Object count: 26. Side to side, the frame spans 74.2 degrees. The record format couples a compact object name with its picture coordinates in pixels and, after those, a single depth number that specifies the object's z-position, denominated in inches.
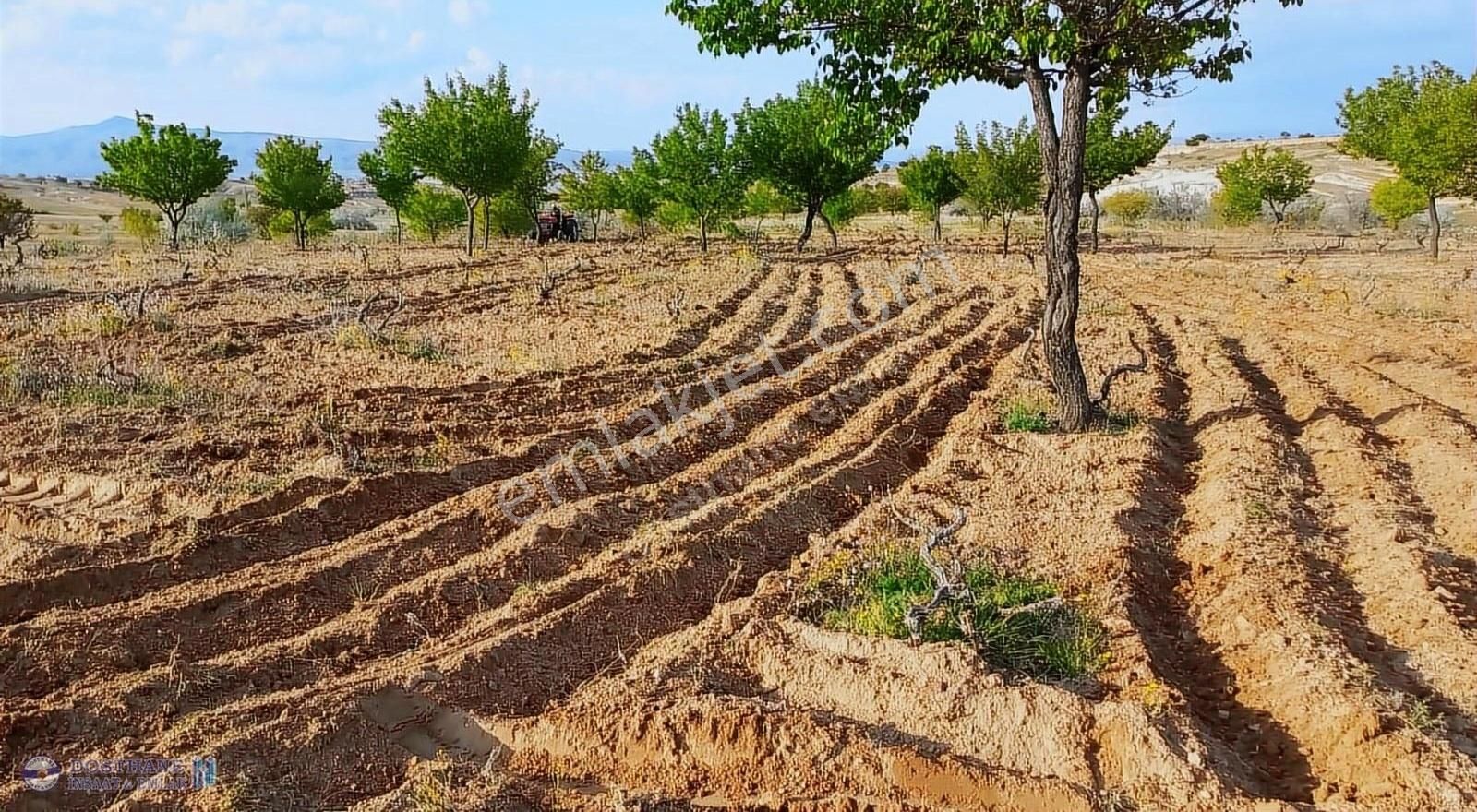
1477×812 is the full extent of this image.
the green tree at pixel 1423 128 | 829.8
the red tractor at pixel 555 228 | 1263.5
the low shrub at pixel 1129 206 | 1834.4
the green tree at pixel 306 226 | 1328.7
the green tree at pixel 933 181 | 1186.5
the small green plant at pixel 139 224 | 1272.1
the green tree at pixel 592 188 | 1341.0
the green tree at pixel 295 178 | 1146.0
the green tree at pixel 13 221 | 1148.3
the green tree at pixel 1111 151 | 1075.3
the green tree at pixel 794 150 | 983.6
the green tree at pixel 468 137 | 960.3
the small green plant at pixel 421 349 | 430.6
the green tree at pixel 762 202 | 1310.3
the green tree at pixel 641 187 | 1166.3
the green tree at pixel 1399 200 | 1126.4
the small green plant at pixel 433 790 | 143.9
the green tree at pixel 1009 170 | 1061.1
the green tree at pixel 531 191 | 1286.9
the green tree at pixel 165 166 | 1064.8
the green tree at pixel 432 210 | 1266.0
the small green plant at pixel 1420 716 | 156.3
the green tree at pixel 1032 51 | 278.7
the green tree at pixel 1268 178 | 1326.3
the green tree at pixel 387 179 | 1195.4
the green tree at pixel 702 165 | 1035.9
